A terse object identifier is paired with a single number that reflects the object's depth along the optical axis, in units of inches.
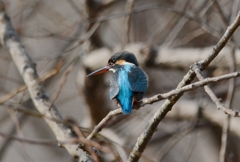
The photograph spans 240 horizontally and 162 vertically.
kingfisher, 203.5
